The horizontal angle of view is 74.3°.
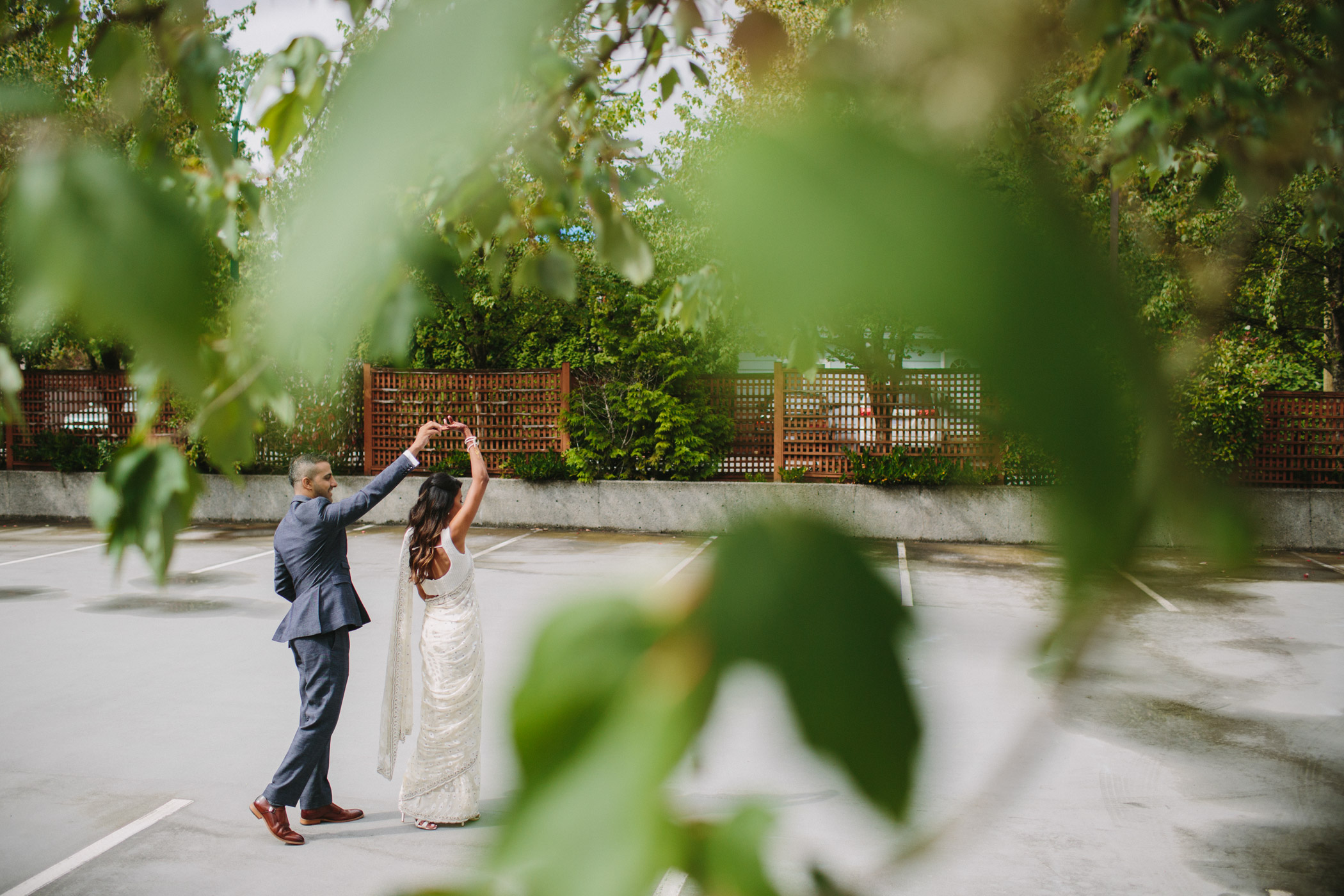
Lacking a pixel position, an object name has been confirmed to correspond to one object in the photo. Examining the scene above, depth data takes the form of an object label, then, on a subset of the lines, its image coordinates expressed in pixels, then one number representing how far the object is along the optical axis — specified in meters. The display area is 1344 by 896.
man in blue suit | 3.35
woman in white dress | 3.42
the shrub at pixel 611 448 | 8.77
